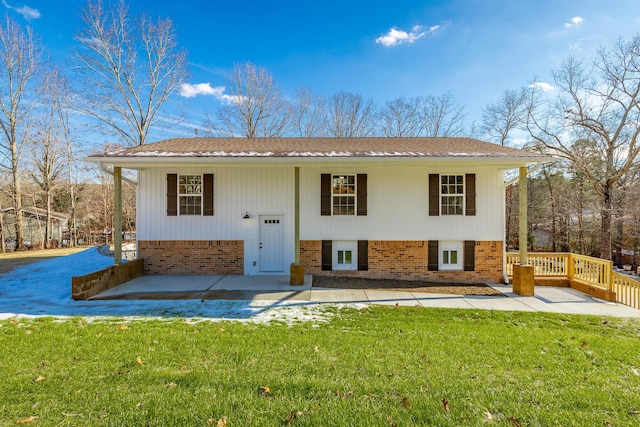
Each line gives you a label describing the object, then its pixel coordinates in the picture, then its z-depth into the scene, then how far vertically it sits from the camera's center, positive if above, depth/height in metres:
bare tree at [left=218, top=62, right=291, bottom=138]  21.36 +8.34
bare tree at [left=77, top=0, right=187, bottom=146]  16.39 +9.46
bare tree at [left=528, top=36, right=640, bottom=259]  16.72 +4.61
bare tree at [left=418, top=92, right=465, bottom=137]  23.20 +8.24
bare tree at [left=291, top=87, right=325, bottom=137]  22.64 +8.07
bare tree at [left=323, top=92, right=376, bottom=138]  22.47 +7.96
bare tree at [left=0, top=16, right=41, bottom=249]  17.38 +7.75
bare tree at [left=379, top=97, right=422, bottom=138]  23.19 +8.00
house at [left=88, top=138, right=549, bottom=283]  9.32 -0.02
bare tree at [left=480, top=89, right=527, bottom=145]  22.88 +7.96
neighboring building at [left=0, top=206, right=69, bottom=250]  19.46 -0.75
